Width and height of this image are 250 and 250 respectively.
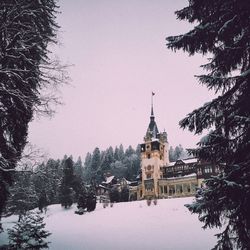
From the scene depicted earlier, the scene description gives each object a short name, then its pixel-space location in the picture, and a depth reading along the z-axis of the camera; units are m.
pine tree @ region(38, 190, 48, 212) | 59.34
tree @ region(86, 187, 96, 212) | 46.22
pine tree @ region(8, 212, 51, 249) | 15.03
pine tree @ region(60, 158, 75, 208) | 56.88
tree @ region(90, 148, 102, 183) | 111.60
